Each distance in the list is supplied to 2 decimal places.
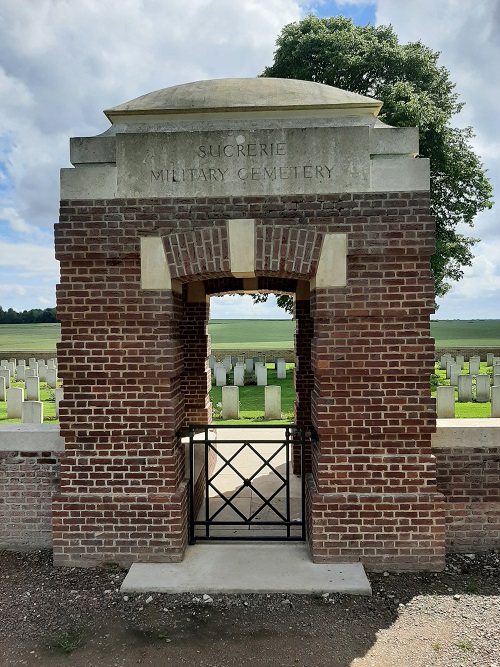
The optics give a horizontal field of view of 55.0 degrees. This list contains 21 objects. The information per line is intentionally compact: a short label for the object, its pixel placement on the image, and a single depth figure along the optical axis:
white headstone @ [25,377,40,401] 14.10
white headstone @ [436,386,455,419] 11.17
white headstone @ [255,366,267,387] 17.03
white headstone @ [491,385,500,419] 10.78
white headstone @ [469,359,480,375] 17.03
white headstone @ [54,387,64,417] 12.78
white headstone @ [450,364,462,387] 15.94
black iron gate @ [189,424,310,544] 5.48
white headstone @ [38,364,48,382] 19.14
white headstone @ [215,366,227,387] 16.95
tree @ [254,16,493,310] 14.70
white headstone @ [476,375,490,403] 13.99
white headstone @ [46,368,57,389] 17.36
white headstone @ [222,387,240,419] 12.10
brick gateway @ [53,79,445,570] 4.89
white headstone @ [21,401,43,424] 9.48
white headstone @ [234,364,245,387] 16.98
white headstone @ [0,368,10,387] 15.51
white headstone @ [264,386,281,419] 12.12
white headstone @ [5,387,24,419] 11.93
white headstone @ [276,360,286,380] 19.06
